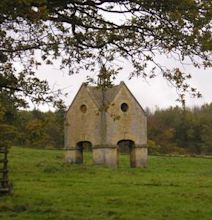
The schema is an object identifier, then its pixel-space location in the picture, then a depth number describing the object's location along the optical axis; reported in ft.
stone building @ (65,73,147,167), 139.44
